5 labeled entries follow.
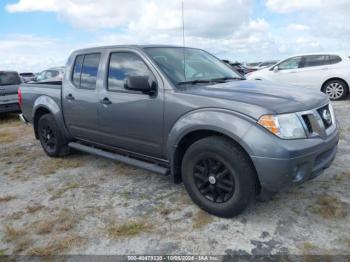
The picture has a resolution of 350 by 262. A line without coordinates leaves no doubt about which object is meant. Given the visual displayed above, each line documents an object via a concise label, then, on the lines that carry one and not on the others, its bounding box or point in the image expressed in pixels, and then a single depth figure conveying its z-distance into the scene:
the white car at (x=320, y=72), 9.98
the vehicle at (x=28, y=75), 24.33
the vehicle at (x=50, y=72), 13.88
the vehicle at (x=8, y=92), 9.80
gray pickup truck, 2.80
